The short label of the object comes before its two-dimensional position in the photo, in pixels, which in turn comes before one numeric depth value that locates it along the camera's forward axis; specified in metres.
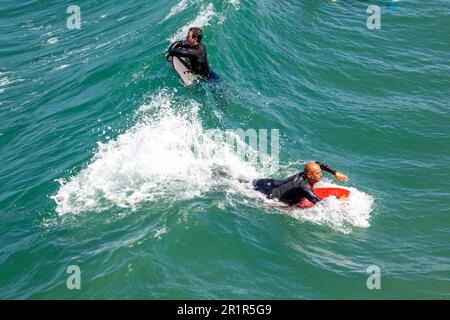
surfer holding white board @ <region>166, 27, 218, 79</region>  15.41
